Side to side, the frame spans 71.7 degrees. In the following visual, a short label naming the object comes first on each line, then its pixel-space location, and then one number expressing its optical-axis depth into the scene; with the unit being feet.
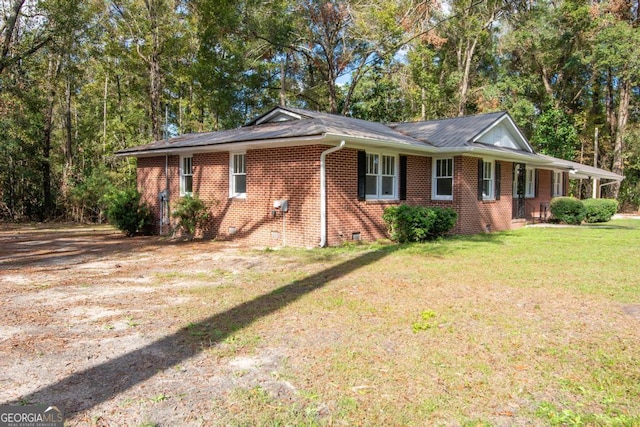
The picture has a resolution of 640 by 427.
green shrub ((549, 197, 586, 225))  62.85
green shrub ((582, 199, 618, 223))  67.10
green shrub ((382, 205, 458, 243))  38.91
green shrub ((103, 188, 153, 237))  48.42
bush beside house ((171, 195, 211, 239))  42.01
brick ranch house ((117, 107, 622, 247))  36.60
